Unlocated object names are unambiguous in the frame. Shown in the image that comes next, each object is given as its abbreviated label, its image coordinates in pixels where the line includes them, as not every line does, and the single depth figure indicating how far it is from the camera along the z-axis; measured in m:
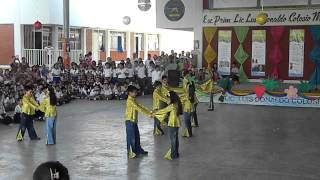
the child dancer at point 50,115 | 12.44
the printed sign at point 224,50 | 25.64
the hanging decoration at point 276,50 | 24.47
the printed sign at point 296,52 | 24.19
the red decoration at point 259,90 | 20.58
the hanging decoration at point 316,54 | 23.86
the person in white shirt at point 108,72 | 23.92
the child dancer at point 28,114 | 13.00
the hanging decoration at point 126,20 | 38.46
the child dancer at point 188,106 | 13.20
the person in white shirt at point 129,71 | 23.97
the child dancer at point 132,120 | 10.95
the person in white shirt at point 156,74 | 23.53
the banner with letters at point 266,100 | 20.27
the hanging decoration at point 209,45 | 25.88
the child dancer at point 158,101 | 13.00
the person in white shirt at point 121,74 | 23.86
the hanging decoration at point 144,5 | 30.56
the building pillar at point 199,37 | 26.11
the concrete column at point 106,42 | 40.50
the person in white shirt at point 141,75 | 24.33
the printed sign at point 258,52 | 24.91
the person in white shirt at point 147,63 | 25.20
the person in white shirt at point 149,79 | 24.51
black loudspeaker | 23.03
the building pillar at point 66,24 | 25.31
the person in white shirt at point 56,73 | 22.89
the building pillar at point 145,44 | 46.44
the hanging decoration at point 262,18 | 19.84
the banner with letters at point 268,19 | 23.80
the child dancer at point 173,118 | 10.78
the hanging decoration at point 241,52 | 25.22
